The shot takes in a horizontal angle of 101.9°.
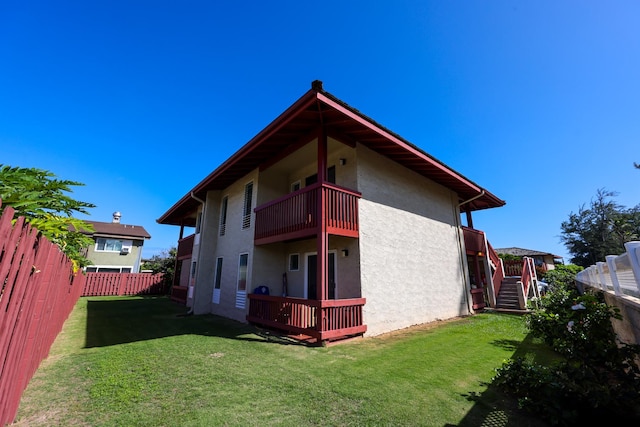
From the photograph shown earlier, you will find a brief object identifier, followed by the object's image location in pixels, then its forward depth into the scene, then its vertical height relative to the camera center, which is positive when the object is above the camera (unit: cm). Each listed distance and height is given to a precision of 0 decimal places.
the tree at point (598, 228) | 3209 +690
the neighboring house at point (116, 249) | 2592 +324
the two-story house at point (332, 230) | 750 +186
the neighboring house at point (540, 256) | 3422 +343
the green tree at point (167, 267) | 2311 +130
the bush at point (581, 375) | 269 -105
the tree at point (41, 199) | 254 +94
